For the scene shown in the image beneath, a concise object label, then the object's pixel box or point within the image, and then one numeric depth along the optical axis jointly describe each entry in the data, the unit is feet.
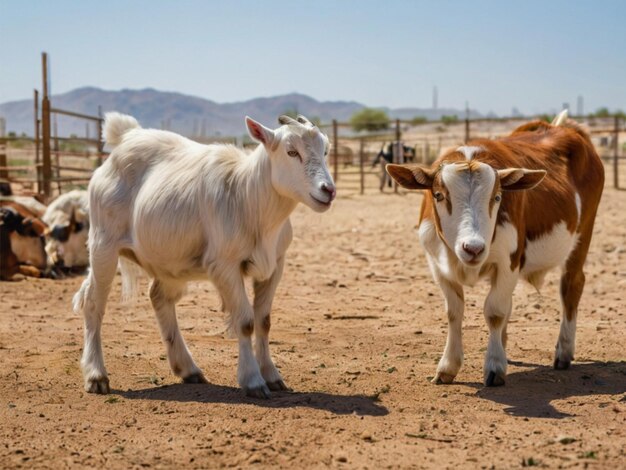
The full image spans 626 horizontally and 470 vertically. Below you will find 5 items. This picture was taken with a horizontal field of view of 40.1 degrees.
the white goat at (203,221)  19.42
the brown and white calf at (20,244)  40.86
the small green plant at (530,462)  14.52
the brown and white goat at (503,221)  19.29
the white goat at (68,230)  43.16
